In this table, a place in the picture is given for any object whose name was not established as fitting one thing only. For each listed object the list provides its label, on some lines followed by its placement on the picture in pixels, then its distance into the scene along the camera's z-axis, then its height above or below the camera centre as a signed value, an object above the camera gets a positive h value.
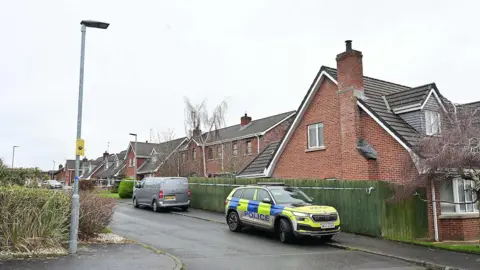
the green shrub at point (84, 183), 33.08 -0.16
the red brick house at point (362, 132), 14.20 +1.90
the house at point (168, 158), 38.00 +2.13
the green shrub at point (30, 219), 9.62 -0.87
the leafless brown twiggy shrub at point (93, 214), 11.72 -0.93
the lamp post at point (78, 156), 9.88 +0.61
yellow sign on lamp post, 10.34 +0.79
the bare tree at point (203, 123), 36.41 +4.94
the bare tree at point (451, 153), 10.52 +0.69
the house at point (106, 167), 65.56 +2.43
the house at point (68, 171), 87.22 +2.34
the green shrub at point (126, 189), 33.66 -0.63
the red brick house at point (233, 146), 37.00 +3.16
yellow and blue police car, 12.21 -0.97
